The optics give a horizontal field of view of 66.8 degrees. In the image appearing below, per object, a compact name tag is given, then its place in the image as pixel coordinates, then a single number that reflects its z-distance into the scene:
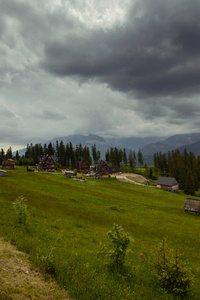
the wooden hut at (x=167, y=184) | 97.62
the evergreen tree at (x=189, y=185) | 99.63
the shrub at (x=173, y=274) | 8.12
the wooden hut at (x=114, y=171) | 131.38
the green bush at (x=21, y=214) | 16.08
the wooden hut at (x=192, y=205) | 44.06
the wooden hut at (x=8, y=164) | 96.75
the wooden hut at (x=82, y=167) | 121.00
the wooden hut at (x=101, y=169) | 109.05
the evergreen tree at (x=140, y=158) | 170.99
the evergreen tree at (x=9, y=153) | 147.45
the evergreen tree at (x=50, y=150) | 151.00
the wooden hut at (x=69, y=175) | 85.62
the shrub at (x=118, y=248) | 9.71
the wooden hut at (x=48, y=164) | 107.80
